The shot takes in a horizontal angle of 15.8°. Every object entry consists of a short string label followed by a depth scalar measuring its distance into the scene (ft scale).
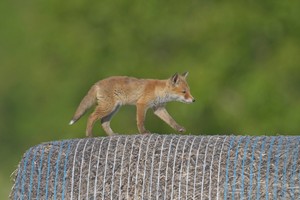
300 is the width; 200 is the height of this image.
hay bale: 43.62
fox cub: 54.34
